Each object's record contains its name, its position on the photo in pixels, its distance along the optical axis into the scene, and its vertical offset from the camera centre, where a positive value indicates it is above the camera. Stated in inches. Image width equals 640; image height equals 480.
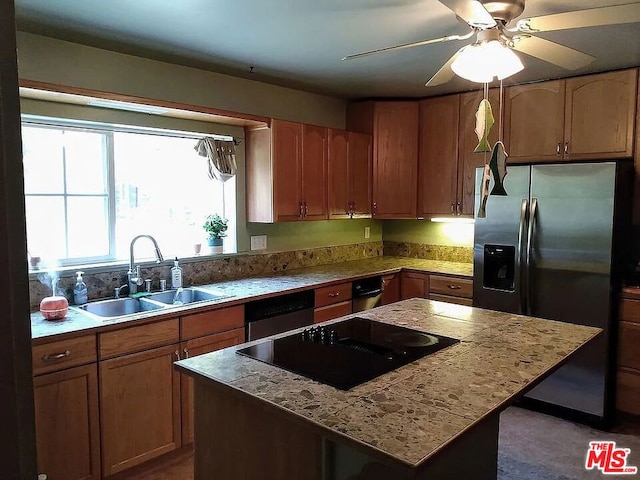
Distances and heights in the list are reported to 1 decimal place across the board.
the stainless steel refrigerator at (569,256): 123.7 -12.2
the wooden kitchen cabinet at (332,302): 137.9 -26.1
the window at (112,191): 112.3 +4.8
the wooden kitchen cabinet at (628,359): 126.7 -38.4
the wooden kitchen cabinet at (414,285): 160.6 -24.4
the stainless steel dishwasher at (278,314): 120.6 -26.3
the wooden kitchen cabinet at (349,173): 158.1 +12.0
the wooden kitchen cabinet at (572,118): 131.3 +25.5
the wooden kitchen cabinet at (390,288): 159.6 -25.5
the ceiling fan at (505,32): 65.4 +25.6
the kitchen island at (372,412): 49.6 -21.7
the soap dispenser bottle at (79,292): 109.8 -18.0
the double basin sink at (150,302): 112.9 -21.8
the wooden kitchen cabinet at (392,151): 168.7 +20.1
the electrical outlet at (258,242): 152.1 -9.8
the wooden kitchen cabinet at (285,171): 141.5 +11.3
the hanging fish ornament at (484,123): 72.4 +12.7
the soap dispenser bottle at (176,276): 127.6 -16.9
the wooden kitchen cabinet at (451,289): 151.5 -24.6
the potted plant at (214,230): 139.7 -5.5
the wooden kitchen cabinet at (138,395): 96.6 -37.5
